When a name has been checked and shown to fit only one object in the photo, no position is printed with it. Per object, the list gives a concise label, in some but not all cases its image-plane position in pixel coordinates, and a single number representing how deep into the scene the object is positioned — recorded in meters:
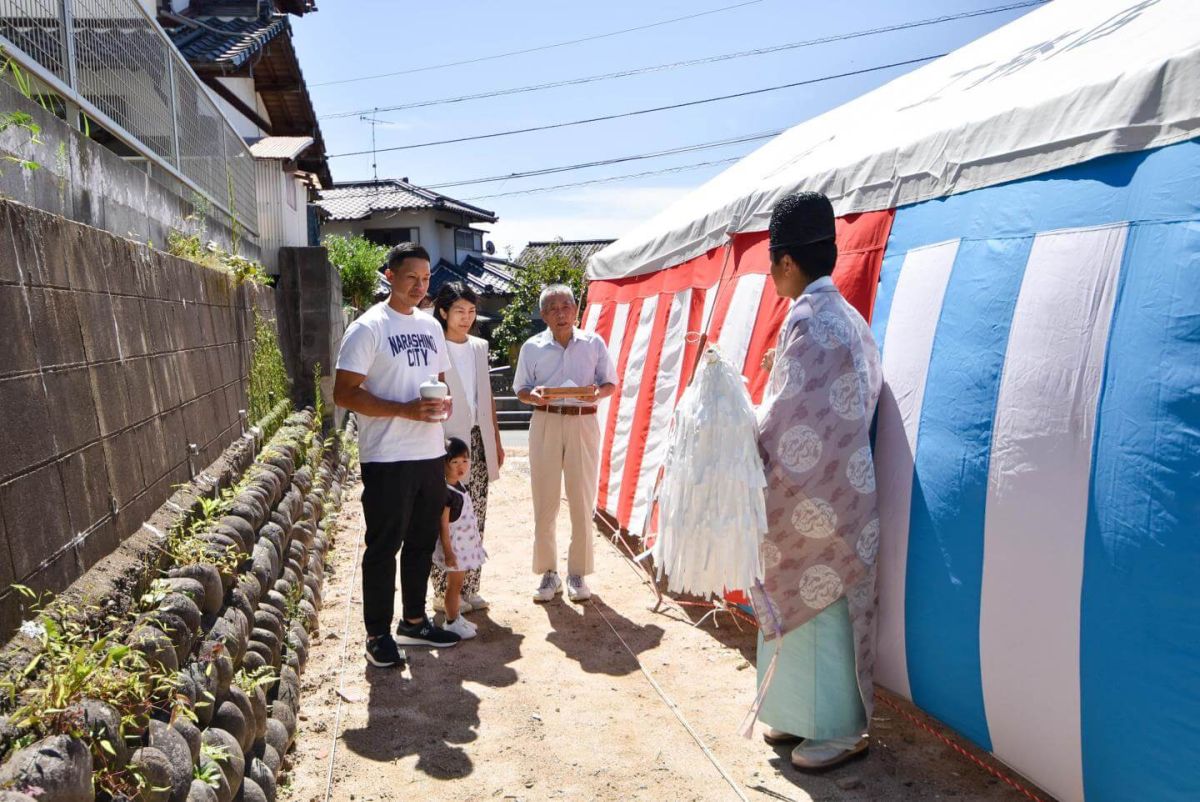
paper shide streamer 2.93
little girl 4.46
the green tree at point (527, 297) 23.14
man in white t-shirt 3.75
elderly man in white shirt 4.98
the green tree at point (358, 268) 19.03
